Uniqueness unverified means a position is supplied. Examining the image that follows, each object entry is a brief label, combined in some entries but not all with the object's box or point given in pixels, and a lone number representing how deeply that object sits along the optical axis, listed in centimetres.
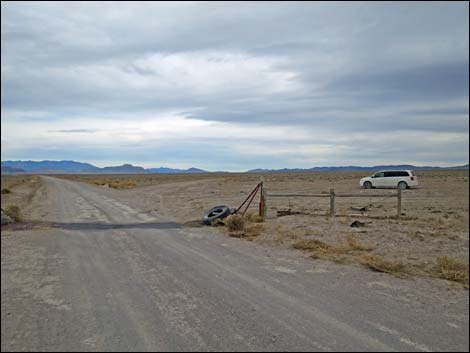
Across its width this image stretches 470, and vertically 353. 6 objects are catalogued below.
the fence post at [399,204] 1489
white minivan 3219
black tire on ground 1434
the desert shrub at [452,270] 684
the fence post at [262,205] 1532
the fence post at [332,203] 1597
